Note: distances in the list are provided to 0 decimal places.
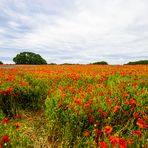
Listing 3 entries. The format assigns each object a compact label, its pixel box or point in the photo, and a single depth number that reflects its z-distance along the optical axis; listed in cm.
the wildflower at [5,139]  175
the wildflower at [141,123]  175
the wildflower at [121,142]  147
